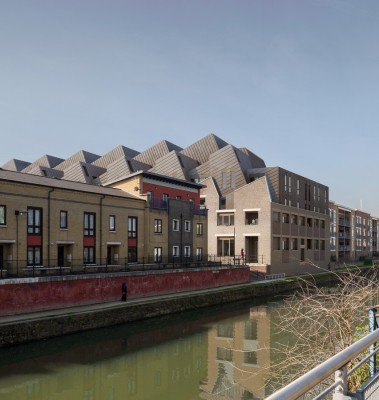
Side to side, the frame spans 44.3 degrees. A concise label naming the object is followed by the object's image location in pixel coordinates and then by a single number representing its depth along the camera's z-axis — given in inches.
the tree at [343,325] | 407.5
